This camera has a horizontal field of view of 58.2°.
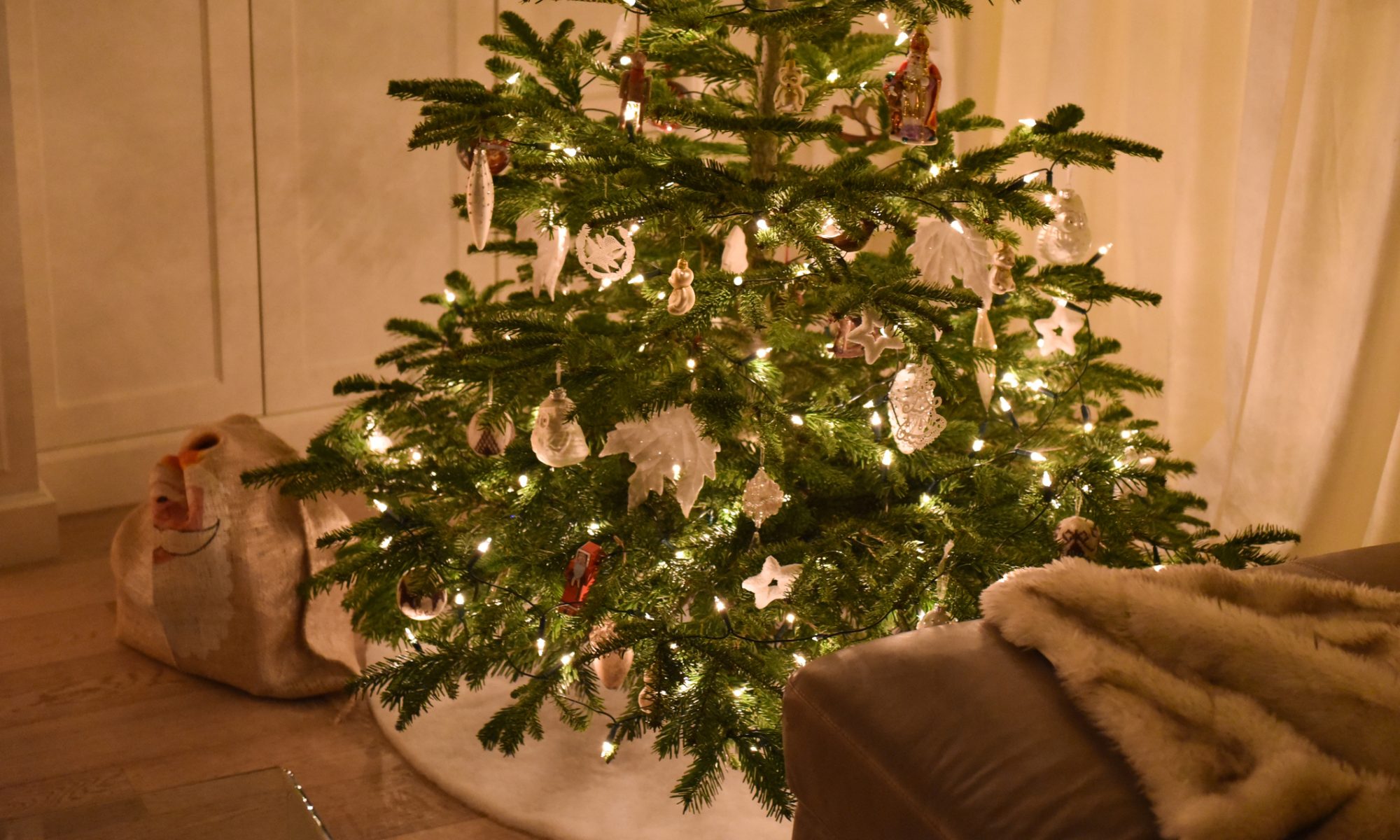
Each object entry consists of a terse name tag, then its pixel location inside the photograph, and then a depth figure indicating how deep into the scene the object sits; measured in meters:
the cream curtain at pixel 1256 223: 2.01
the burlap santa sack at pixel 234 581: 1.93
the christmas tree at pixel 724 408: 1.45
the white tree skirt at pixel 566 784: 1.65
